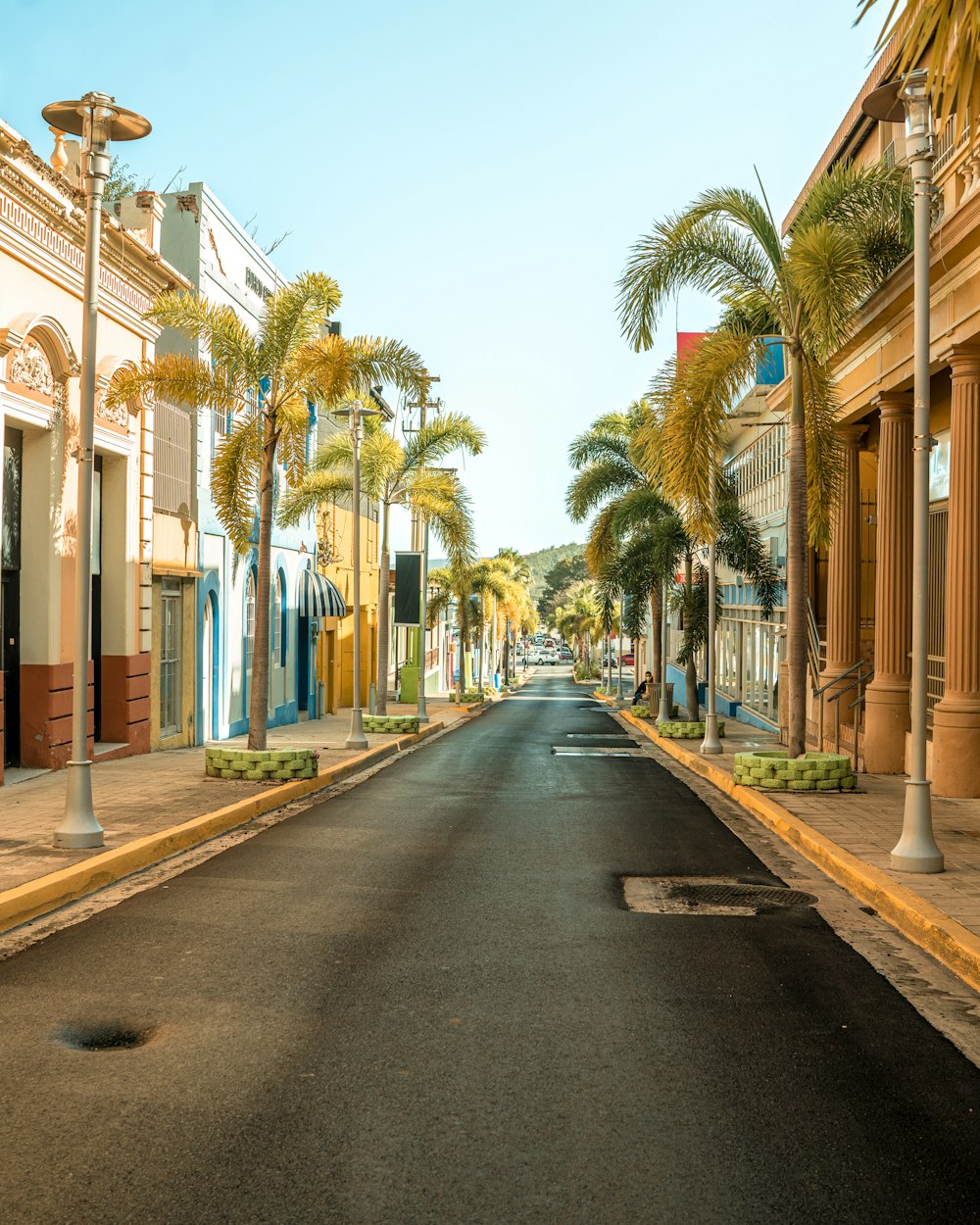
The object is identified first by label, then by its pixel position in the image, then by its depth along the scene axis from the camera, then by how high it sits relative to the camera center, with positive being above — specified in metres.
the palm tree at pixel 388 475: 28.42 +3.52
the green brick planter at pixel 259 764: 15.90 -1.84
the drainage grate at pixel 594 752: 23.72 -2.53
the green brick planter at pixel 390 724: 27.75 -2.28
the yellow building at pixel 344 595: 37.12 +0.96
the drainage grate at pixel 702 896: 8.67 -2.01
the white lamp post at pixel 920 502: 9.66 +1.01
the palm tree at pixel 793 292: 15.41 +4.33
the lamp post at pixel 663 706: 31.70 -2.13
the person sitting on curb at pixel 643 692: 44.28 -2.57
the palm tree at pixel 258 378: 16.48 +3.31
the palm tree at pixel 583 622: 104.06 +0.14
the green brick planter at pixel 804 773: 15.06 -1.84
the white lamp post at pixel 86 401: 10.07 +1.86
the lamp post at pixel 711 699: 22.39 -1.38
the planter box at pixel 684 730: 27.34 -2.38
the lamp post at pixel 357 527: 22.65 +1.83
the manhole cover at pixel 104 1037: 5.45 -1.87
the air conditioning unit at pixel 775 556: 30.06 +1.72
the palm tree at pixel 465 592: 50.00 +1.49
